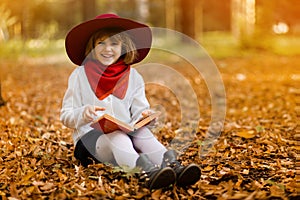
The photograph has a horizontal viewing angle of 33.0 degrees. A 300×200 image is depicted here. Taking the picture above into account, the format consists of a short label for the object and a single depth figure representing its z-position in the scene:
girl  3.29
